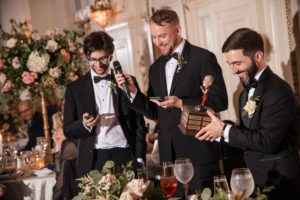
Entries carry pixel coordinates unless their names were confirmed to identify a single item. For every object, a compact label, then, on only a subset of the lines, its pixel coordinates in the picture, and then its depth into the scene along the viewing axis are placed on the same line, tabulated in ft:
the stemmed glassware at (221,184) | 6.74
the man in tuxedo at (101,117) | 10.45
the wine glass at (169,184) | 7.61
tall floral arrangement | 13.58
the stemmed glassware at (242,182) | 6.69
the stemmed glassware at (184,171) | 7.65
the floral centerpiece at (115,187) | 6.47
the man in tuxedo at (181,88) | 9.41
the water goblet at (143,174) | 7.53
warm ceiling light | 22.03
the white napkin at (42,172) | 13.12
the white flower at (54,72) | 13.60
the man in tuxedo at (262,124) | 7.77
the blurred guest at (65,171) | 12.30
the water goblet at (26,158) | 13.48
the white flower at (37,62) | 13.46
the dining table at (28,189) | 12.68
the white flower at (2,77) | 13.67
